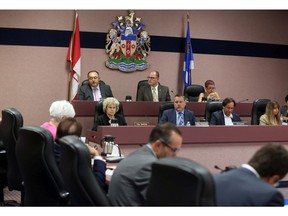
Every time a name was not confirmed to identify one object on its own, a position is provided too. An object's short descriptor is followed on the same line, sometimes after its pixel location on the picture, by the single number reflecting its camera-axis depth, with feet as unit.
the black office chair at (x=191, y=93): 29.12
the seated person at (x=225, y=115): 23.02
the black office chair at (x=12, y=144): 14.65
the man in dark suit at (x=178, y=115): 22.60
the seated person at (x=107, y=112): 21.02
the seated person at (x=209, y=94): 27.76
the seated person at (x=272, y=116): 22.30
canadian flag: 29.96
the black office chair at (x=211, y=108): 23.91
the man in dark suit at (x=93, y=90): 27.32
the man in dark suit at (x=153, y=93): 28.63
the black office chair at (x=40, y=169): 11.01
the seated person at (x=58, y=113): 14.61
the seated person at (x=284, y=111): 26.56
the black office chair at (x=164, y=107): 23.35
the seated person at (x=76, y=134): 11.33
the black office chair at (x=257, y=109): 24.26
